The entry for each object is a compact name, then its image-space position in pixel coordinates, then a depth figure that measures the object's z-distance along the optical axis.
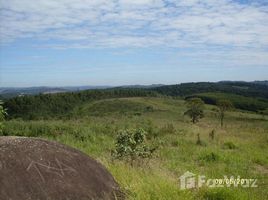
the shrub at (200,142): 10.32
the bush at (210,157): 8.10
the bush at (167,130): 13.14
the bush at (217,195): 4.09
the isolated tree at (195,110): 24.17
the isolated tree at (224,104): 23.25
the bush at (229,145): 10.04
